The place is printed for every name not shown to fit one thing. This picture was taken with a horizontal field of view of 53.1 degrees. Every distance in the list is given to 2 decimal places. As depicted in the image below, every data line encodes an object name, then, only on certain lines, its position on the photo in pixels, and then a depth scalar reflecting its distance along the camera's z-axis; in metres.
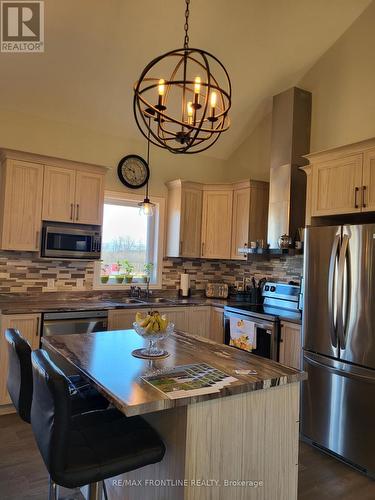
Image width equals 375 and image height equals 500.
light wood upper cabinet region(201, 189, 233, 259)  4.74
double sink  4.06
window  4.54
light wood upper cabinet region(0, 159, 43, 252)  3.53
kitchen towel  3.75
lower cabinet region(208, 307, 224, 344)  4.30
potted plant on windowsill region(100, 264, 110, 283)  4.43
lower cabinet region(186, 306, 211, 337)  4.30
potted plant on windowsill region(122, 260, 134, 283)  4.63
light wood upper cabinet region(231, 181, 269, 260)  4.50
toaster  4.89
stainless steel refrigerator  2.62
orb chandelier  1.74
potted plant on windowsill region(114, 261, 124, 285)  4.55
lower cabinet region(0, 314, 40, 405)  3.24
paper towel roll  4.89
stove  3.53
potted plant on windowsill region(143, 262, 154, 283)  4.80
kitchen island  1.55
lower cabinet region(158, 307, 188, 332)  4.14
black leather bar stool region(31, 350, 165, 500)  1.41
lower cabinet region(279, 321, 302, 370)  3.29
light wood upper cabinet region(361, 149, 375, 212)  2.88
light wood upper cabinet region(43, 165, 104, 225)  3.72
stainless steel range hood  3.98
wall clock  4.50
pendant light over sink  3.24
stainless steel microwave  3.70
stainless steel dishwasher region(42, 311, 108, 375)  3.38
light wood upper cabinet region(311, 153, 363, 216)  2.99
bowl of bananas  2.04
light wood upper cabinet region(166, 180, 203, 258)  4.65
